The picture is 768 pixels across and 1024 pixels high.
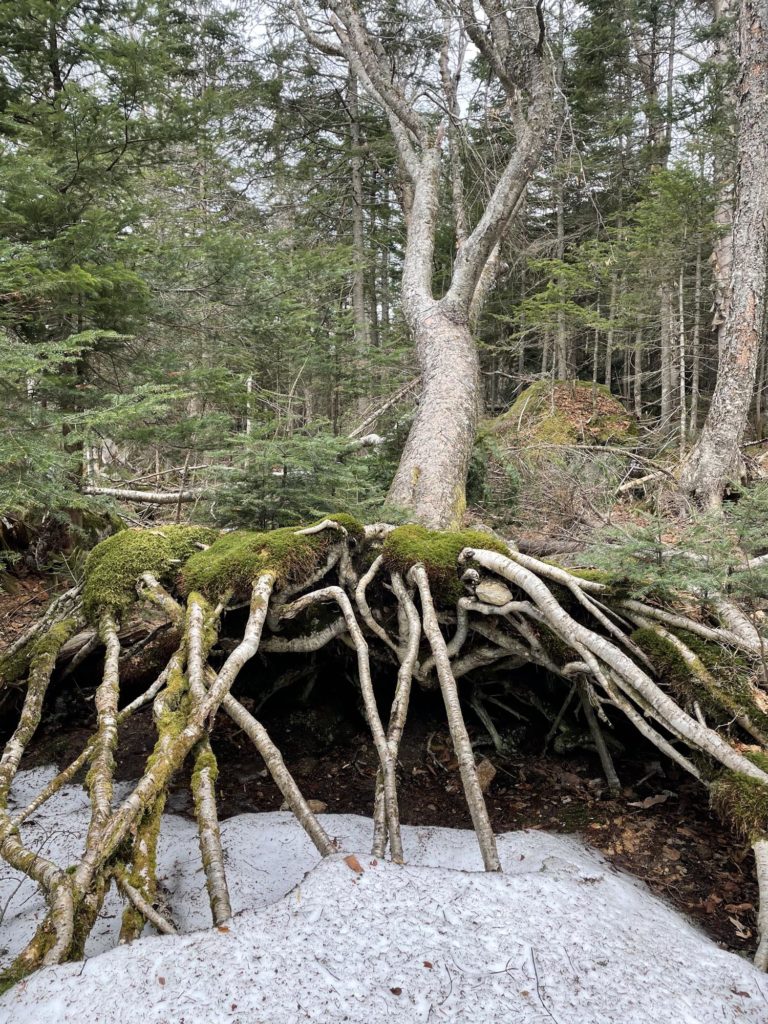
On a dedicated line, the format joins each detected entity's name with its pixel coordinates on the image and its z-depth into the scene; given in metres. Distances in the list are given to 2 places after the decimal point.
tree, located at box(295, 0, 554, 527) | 5.16
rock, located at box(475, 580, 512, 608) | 3.32
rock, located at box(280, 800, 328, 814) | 3.33
